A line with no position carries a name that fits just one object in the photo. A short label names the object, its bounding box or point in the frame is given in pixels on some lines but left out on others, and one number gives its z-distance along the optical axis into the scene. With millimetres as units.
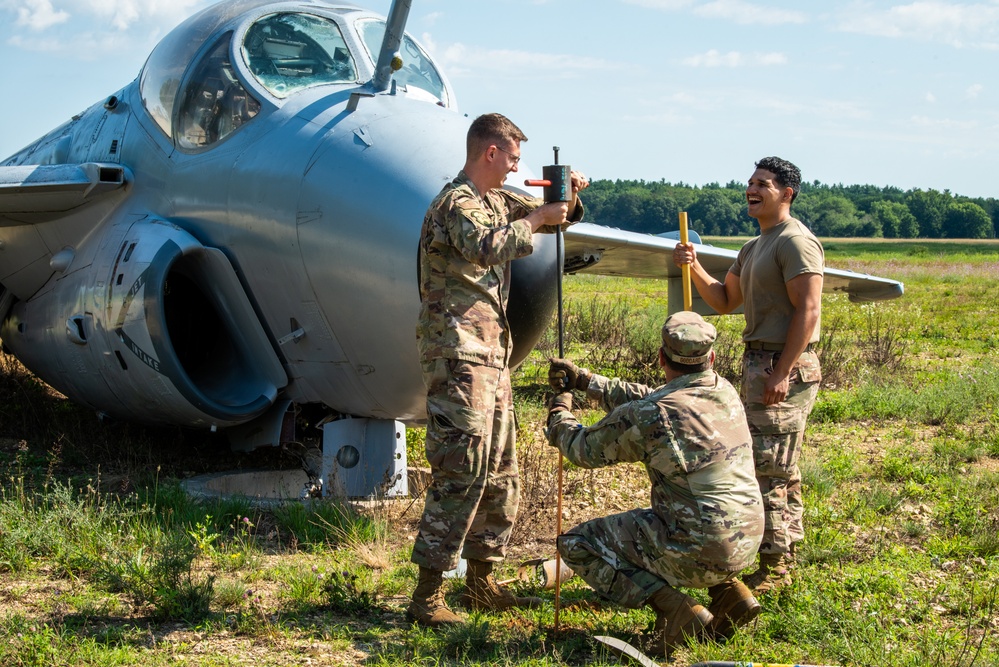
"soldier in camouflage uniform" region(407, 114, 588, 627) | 4777
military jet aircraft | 5762
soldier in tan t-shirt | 5211
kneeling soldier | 4445
